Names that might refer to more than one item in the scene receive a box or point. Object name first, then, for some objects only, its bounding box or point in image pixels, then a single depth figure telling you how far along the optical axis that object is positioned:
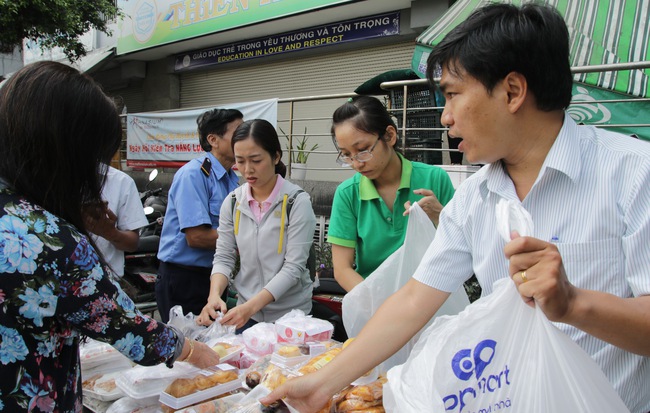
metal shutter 8.34
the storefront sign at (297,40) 7.97
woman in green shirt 2.08
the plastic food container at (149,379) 1.51
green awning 4.12
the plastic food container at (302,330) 1.84
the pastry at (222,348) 1.77
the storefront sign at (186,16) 8.63
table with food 1.43
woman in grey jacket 2.38
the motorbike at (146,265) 4.01
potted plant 6.69
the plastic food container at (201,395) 1.44
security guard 2.69
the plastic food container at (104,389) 1.57
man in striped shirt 0.85
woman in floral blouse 1.07
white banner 8.49
